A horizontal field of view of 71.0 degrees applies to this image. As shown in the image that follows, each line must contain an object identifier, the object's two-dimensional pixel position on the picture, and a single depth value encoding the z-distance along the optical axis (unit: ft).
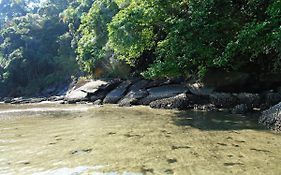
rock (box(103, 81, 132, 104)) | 43.52
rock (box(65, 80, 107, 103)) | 50.43
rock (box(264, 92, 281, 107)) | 28.48
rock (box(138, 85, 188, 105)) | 35.98
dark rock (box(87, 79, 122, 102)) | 49.26
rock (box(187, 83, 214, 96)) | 33.57
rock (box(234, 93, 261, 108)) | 29.71
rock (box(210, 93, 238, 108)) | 30.83
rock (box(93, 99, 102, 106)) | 43.68
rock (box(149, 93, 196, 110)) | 31.52
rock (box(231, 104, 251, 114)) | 26.39
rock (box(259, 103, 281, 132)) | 18.62
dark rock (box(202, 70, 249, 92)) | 33.76
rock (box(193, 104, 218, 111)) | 29.72
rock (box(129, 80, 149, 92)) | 42.52
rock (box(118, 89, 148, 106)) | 38.38
